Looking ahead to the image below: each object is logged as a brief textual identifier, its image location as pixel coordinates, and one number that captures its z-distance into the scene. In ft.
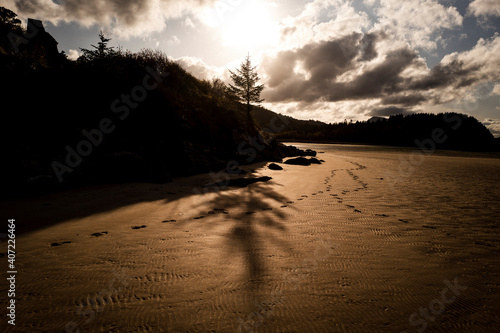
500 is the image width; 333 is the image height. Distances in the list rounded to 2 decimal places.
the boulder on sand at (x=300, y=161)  53.86
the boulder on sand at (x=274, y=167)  43.52
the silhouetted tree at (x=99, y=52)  37.97
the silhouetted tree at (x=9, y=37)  30.99
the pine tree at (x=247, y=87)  79.15
